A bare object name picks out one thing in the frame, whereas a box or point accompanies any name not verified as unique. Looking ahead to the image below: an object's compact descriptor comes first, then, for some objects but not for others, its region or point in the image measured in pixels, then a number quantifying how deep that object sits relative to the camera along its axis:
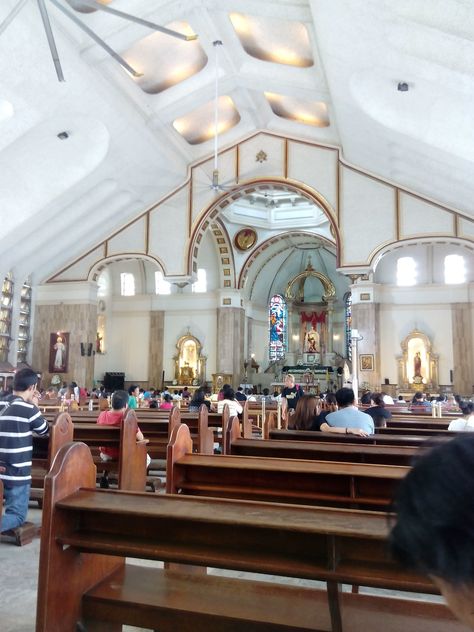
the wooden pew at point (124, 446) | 5.05
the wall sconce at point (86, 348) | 18.30
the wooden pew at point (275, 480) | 3.31
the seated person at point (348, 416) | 5.22
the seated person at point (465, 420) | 5.39
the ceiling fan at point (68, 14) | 7.25
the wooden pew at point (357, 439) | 5.02
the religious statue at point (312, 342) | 26.47
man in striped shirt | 4.02
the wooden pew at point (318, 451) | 4.15
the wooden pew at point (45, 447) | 4.49
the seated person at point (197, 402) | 8.98
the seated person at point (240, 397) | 11.41
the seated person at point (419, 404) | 11.91
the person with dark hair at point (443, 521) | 0.84
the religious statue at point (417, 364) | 19.83
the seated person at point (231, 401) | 7.82
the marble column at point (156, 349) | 22.00
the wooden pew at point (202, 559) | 1.95
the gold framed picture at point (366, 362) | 18.30
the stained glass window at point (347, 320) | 25.86
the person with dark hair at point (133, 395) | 9.45
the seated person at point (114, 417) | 5.61
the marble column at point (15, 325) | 17.22
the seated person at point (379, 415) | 6.93
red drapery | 26.80
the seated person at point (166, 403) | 10.83
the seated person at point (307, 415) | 5.80
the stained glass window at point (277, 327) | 25.80
